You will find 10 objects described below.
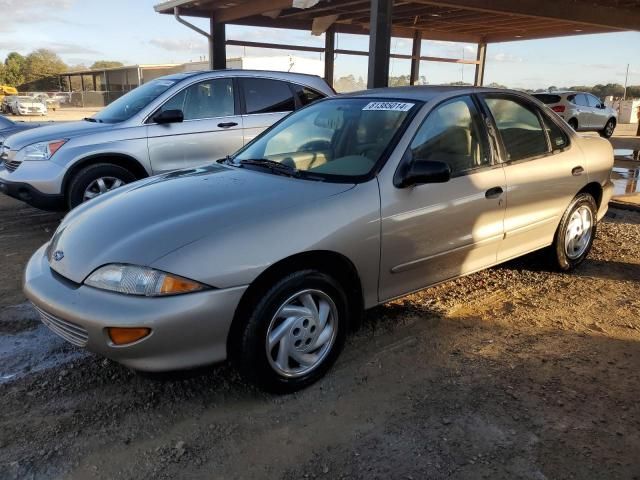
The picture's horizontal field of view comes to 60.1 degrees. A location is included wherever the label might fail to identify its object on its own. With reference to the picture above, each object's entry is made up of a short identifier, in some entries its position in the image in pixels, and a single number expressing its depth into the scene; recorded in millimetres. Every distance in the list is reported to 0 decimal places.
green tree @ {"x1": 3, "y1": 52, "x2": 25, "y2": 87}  69075
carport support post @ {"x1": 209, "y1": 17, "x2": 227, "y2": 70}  14297
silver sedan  2592
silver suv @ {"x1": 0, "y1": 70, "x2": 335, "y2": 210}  5805
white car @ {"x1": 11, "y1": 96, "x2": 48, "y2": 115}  32094
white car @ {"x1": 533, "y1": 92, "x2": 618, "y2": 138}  19672
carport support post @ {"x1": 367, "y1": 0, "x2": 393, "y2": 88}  8914
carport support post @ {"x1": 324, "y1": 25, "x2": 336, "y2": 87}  15305
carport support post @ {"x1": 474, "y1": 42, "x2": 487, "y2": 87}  17969
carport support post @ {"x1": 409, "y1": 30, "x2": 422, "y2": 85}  17203
